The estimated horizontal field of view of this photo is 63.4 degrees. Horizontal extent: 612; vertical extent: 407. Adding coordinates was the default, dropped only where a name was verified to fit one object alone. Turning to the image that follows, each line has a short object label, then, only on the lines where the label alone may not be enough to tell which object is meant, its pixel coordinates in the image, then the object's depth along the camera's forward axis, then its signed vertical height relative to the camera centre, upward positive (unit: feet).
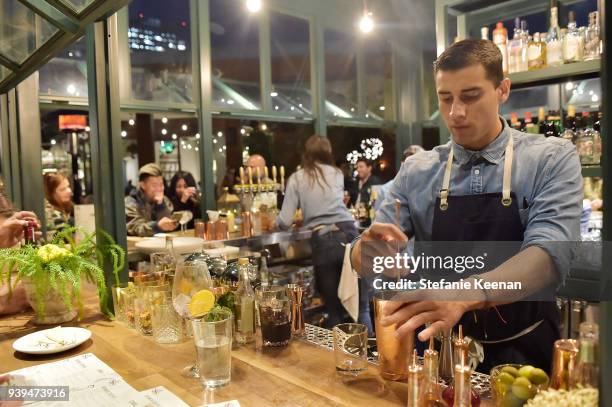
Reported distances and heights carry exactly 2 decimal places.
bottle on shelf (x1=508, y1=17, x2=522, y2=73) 9.62 +2.53
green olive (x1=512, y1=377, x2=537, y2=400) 2.85 -1.18
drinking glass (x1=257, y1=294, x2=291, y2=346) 4.74 -1.21
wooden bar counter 3.68 -1.50
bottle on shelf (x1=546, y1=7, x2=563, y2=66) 9.09 +2.51
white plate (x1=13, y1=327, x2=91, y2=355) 4.78 -1.40
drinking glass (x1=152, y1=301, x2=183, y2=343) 5.07 -1.29
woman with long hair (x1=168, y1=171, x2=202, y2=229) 16.19 +0.11
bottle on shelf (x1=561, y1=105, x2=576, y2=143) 9.30 +1.11
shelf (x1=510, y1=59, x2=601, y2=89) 8.72 +1.99
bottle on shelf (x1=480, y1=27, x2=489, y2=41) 9.71 +3.02
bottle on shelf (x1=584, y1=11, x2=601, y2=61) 8.70 +2.50
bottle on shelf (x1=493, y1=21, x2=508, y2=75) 9.73 +2.85
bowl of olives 2.86 -1.17
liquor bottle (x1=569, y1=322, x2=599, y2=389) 2.17 -0.84
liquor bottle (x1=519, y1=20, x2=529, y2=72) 9.53 +2.48
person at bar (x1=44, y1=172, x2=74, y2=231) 13.71 +0.21
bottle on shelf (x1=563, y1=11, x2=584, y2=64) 8.88 +2.44
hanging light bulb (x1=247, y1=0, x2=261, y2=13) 14.23 +5.49
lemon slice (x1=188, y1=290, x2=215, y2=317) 4.15 -0.90
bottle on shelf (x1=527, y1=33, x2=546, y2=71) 9.34 +2.44
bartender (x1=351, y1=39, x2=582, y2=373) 4.54 -0.15
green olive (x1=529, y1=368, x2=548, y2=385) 2.87 -1.12
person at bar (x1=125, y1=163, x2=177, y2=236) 13.46 -0.24
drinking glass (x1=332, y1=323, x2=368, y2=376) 4.04 -1.30
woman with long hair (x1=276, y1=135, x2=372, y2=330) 13.84 -0.57
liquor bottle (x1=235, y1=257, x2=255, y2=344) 4.91 -1.16
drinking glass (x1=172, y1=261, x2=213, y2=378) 4.77 -0.85
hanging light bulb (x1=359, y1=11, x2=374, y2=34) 15.92 +5.38
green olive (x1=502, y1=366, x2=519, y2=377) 3.00 -1.14
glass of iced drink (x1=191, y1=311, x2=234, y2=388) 3.95 -1.25
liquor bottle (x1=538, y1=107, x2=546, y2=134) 9.87 +1.21
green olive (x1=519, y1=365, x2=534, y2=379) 2.93 -1.12
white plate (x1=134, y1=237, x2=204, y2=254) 8.28 -0.85
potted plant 5.56 -0.79
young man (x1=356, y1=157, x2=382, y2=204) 17.87 +0.33
